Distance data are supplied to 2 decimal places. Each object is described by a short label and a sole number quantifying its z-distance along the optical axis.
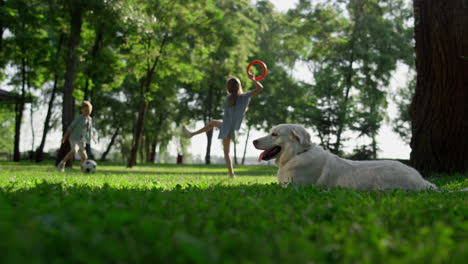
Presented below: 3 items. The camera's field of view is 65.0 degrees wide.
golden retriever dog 5.18
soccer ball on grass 11.12
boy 12.57
